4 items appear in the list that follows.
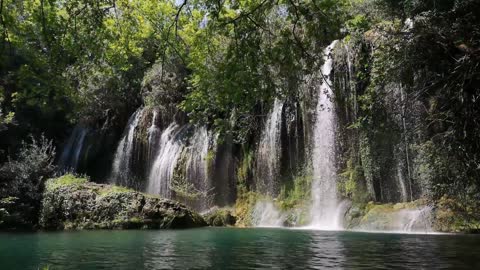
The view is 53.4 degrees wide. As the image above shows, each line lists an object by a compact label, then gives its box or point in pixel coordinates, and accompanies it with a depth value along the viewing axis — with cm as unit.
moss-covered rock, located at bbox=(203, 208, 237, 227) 2120
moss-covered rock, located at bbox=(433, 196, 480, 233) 1406
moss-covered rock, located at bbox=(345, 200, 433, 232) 1553
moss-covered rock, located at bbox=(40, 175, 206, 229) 1873
